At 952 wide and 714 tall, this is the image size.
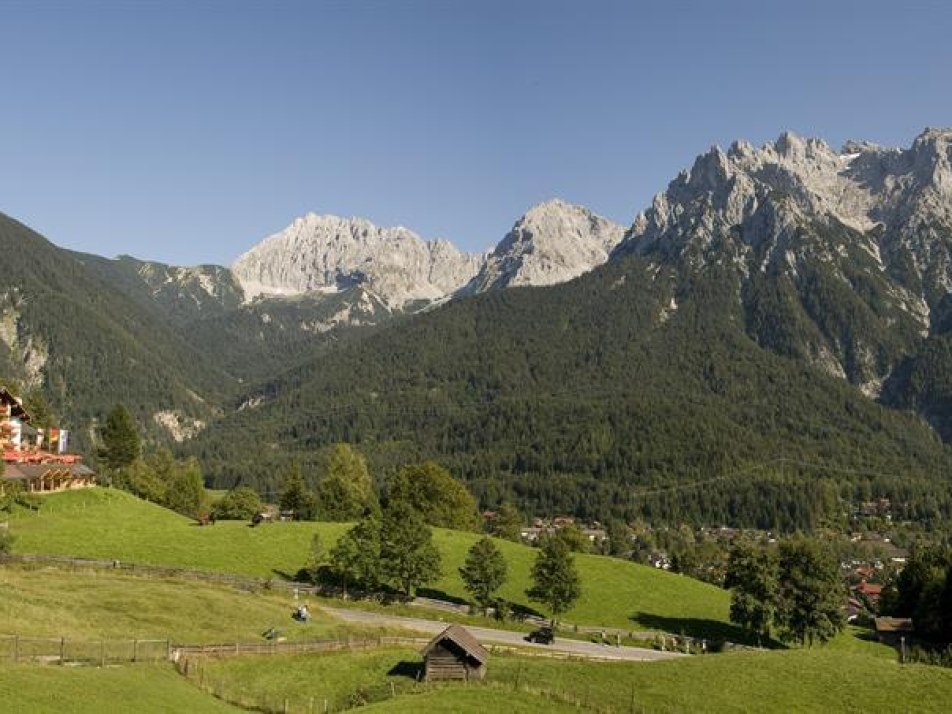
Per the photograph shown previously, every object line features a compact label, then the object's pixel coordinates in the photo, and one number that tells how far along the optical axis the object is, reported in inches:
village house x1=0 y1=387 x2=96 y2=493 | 4160.9
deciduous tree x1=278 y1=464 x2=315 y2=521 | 5285.4
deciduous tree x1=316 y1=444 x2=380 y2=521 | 5246.1
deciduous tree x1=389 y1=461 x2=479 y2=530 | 5403.5
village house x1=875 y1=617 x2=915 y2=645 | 4373.8
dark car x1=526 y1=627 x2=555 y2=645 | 3152.1
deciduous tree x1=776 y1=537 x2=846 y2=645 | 3678.6
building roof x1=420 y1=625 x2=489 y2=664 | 2158.0
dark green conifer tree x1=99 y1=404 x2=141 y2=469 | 5575.8
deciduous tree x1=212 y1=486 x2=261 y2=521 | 5211.6
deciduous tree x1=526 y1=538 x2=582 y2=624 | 3627.0
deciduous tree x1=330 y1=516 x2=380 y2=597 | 3565.5
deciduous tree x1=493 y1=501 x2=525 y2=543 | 6722.4
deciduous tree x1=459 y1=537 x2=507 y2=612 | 3592.5
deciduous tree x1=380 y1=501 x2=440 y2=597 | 3617.1
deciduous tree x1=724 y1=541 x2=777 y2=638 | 3656.5
